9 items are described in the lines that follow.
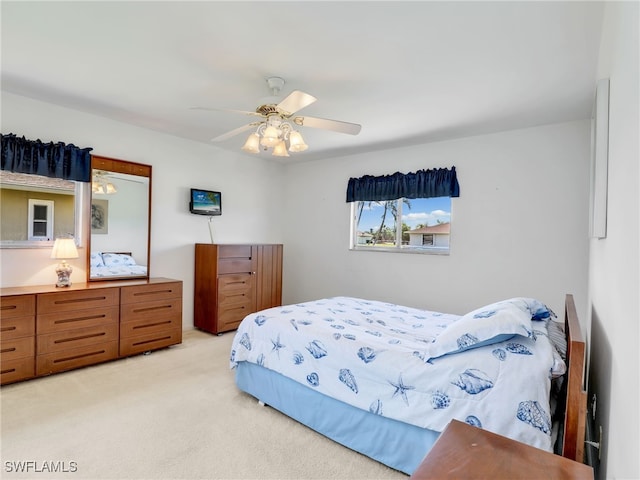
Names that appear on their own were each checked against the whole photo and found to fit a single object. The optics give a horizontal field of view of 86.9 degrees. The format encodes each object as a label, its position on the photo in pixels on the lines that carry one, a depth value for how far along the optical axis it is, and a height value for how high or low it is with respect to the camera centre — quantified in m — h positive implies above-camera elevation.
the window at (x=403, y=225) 4.27 +0.20
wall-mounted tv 4.46 +0.44
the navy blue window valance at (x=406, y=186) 4.06 +0.70
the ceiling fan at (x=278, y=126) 2.47 +0.85
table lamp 3.15 -0.21
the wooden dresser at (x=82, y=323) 2.73 -0.84
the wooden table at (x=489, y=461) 0.92 -0.63
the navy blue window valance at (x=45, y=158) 3.00 +0.69
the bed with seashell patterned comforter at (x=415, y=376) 1.52 -0.74
